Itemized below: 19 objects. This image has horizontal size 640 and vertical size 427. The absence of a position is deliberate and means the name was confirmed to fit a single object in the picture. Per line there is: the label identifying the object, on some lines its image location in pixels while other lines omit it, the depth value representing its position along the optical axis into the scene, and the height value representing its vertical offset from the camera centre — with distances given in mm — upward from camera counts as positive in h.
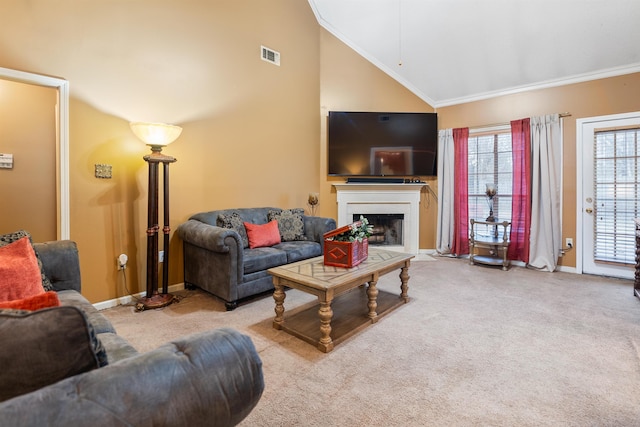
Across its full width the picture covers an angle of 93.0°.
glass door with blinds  3764 +157
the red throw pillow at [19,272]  1456 -326
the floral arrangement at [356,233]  2613 -232
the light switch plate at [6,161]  3049 +473
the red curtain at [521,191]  4355 +227
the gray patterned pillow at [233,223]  3369 -177
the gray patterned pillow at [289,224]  3840 -216
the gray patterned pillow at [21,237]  1748 -200
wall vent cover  4090 +2089
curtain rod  4593 +1266
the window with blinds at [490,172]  4645 +546
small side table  4312 -494
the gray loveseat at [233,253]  2779 -469
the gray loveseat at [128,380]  604 -388
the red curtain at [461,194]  4906 +211
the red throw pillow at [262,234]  3436 -315
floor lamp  2793 +71
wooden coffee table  2129 -727
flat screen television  4902 +1038
